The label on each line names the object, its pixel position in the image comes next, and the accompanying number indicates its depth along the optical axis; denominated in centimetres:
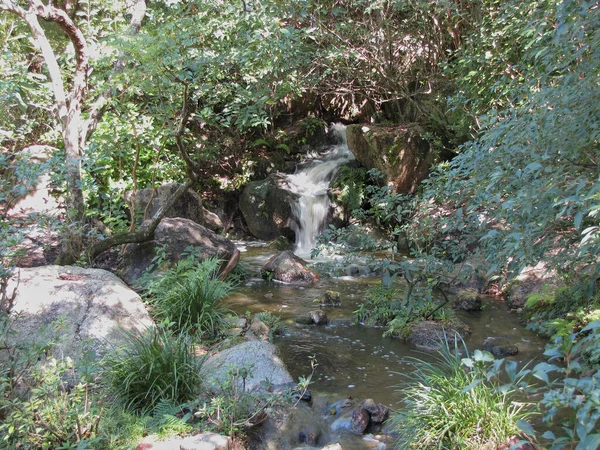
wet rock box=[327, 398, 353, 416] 483
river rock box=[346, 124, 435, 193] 1236
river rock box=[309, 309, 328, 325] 746
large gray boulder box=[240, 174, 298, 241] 1362
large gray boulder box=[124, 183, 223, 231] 1123
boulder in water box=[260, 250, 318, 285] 991
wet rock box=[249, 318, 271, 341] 658
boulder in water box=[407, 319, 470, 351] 655
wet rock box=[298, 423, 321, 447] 436
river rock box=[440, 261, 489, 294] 873
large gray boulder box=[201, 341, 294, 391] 490
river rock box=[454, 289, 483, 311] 790
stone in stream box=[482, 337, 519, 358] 609
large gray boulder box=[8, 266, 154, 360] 478
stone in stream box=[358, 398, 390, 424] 459
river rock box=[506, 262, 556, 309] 779
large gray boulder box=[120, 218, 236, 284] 851
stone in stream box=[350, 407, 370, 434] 448
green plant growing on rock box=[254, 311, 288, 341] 689
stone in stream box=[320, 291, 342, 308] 838
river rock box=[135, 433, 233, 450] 352
